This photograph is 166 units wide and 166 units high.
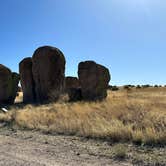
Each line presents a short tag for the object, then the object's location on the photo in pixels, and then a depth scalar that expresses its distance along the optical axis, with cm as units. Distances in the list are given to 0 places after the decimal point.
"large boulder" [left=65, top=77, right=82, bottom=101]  1701
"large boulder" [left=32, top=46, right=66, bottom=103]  1650
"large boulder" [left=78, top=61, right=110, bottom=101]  1695
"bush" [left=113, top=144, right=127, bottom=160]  455
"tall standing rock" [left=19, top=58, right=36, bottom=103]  1817
